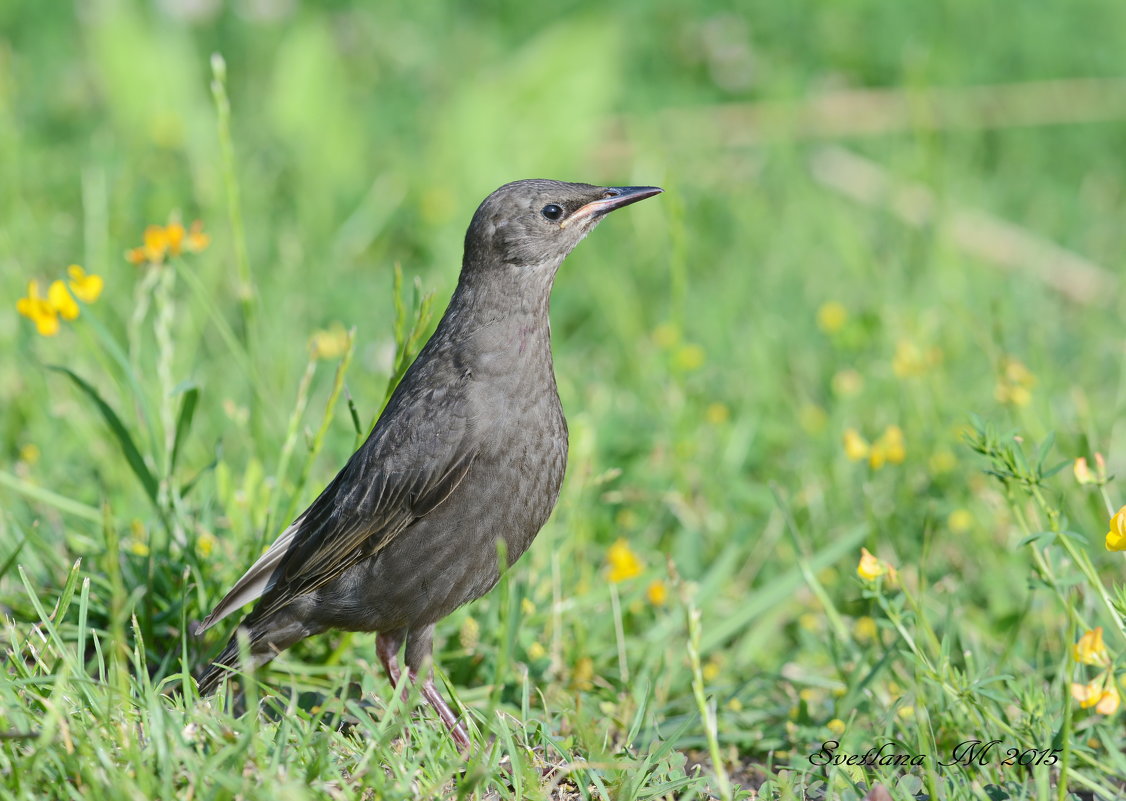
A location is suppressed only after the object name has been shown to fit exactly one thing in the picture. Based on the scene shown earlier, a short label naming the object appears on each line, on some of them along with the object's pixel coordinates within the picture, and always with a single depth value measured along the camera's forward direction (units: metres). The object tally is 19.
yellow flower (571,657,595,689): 7.52
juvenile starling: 6.55
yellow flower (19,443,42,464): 8.78
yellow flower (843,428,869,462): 8.03
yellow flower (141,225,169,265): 7.57
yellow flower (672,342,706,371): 9.52
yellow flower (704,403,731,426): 10.31
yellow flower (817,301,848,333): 10.66
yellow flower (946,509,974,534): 8.77
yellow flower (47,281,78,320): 7.09
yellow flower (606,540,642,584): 8.21
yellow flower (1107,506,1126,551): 5.21
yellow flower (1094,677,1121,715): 5.24
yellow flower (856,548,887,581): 5.71
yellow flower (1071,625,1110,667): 5.25
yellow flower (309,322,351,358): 10.14
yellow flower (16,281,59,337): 7.18
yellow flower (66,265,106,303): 7.25
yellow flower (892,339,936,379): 9.31
